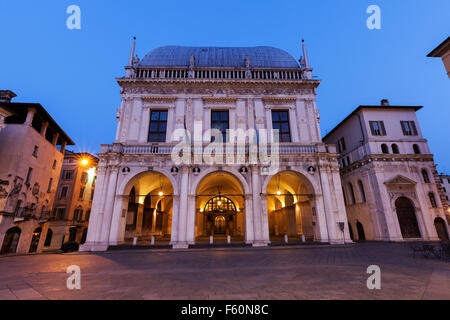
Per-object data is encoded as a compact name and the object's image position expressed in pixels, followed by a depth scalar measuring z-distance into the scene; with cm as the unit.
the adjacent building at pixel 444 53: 789
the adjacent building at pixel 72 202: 3025
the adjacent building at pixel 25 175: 1844
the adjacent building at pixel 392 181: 2019
